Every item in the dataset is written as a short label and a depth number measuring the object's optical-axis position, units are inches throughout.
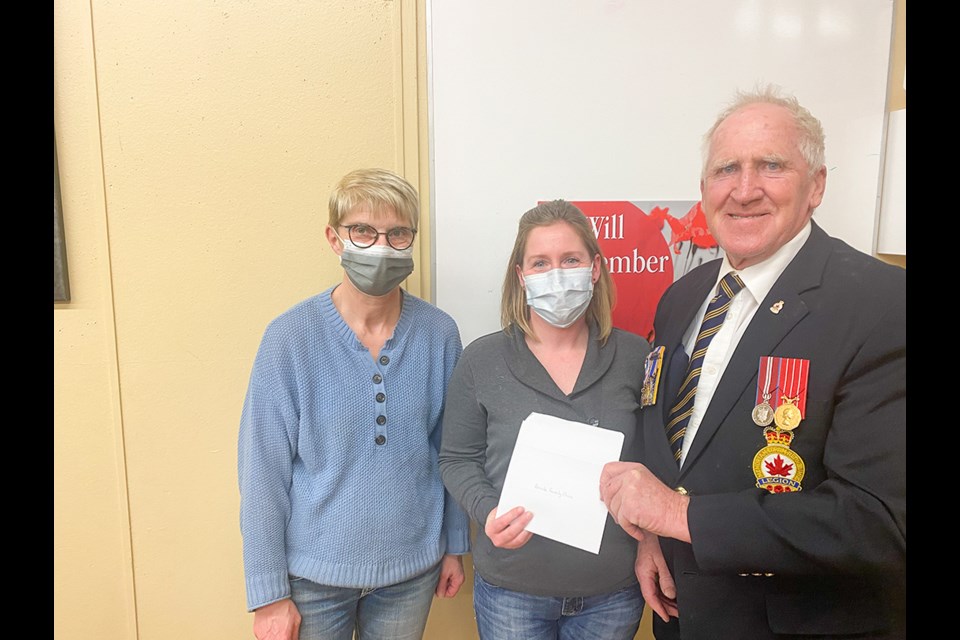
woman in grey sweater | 47.3
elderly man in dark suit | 35.6
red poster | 61.6
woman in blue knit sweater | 50.1
